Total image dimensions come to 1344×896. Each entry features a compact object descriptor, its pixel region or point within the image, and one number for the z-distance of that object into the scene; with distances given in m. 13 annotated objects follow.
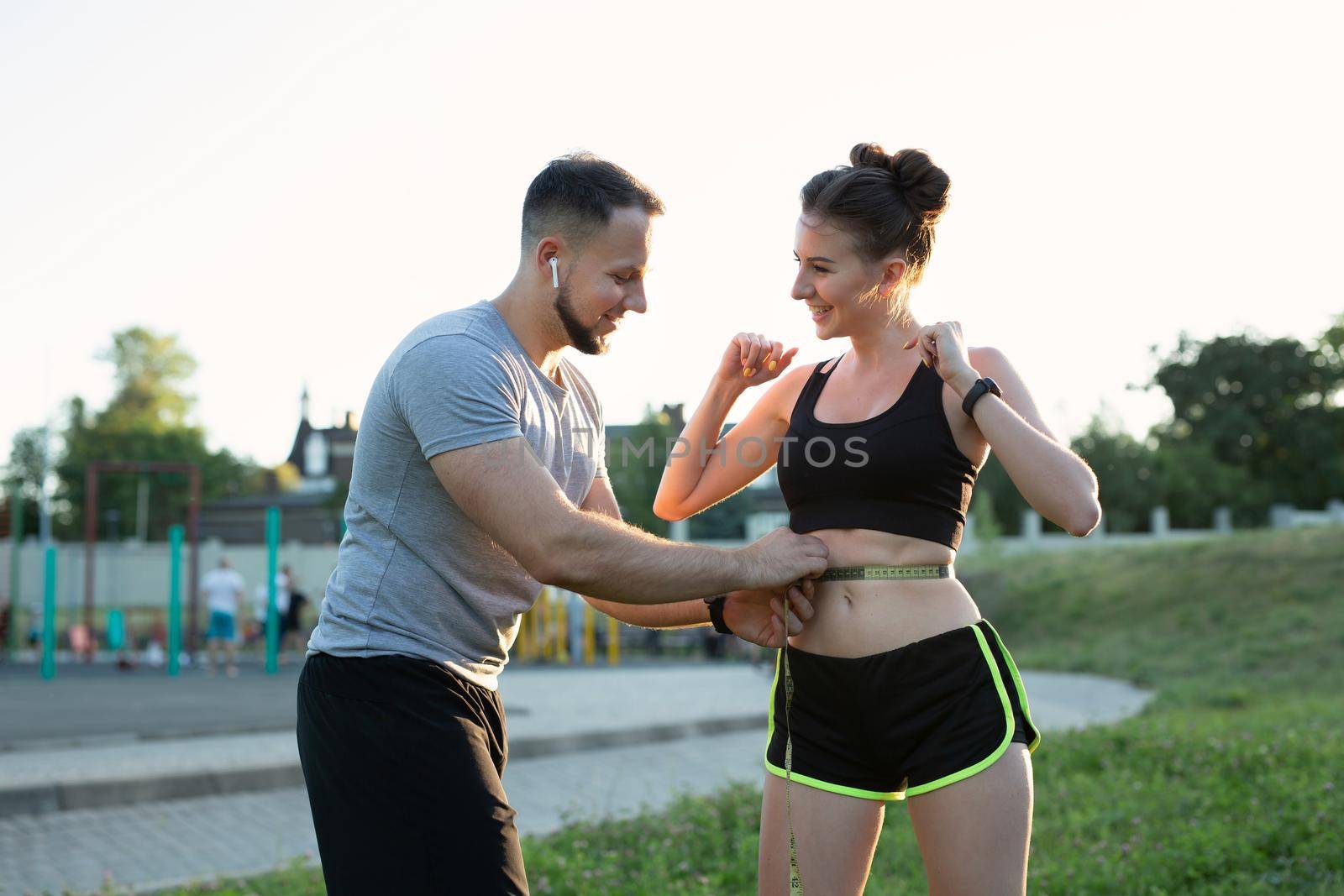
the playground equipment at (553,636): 25.94
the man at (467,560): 2.64
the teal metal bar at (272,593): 19.80
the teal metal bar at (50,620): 18.78
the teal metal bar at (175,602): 19.83
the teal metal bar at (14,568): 22.83
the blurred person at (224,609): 19.45
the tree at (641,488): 27.31
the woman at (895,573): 2.83
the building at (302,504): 55.09
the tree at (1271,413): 56.19
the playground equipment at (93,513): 22.84
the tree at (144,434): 61.00
